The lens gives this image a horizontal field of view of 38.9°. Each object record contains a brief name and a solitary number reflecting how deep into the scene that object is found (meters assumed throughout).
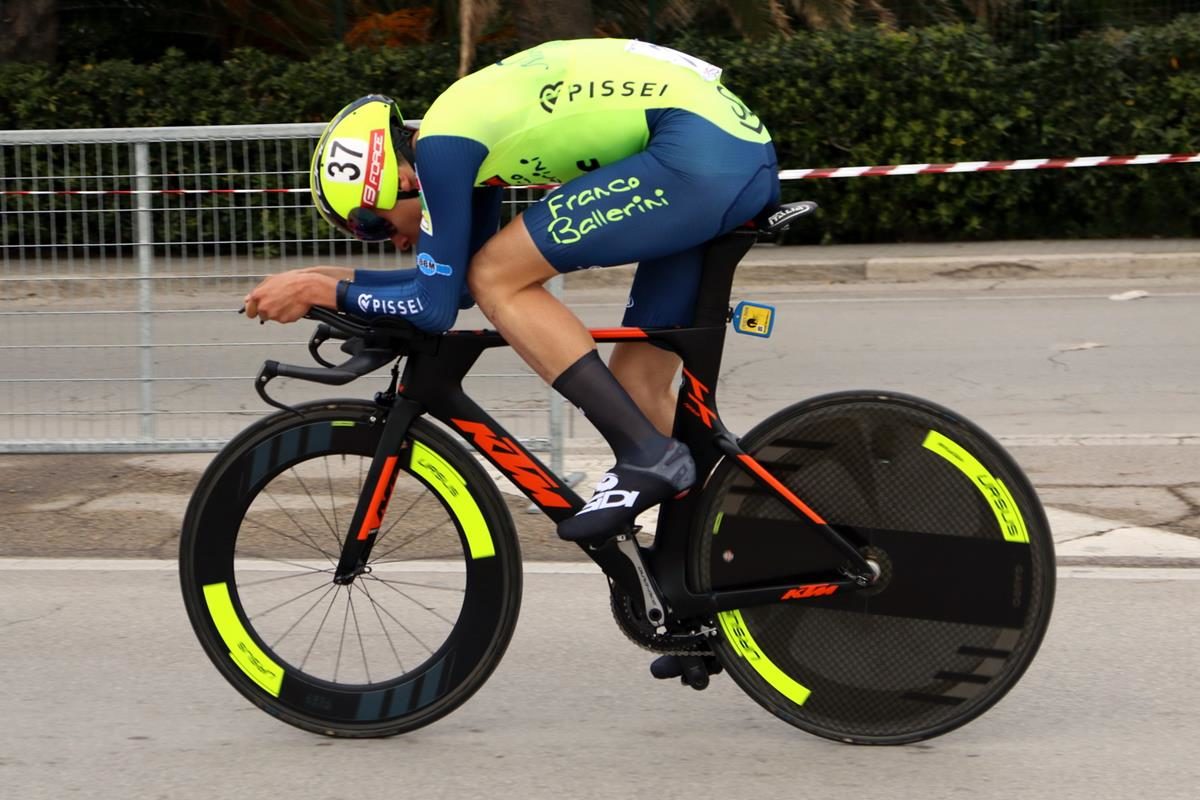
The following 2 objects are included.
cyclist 3.59
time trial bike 3.77
